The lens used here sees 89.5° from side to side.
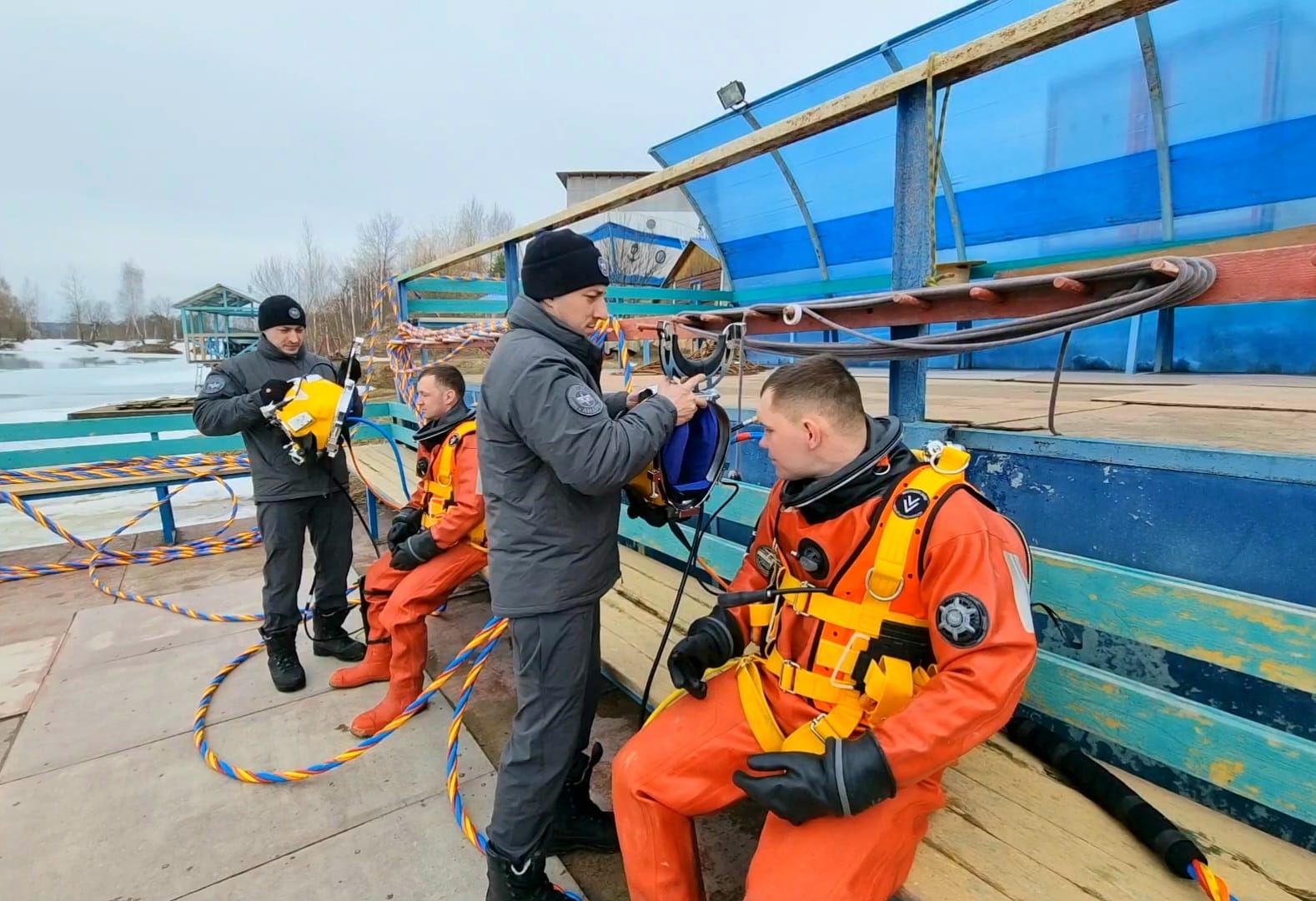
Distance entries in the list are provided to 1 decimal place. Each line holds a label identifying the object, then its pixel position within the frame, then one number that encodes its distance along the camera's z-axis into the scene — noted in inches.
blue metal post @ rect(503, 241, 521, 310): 192.1
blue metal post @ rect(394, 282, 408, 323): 279.0
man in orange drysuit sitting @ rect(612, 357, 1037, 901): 52.0
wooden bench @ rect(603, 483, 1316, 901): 56.3
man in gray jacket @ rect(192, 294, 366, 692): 125.5
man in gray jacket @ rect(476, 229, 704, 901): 71.2
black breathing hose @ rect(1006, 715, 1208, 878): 56.6
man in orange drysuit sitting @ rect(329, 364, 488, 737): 114.3
